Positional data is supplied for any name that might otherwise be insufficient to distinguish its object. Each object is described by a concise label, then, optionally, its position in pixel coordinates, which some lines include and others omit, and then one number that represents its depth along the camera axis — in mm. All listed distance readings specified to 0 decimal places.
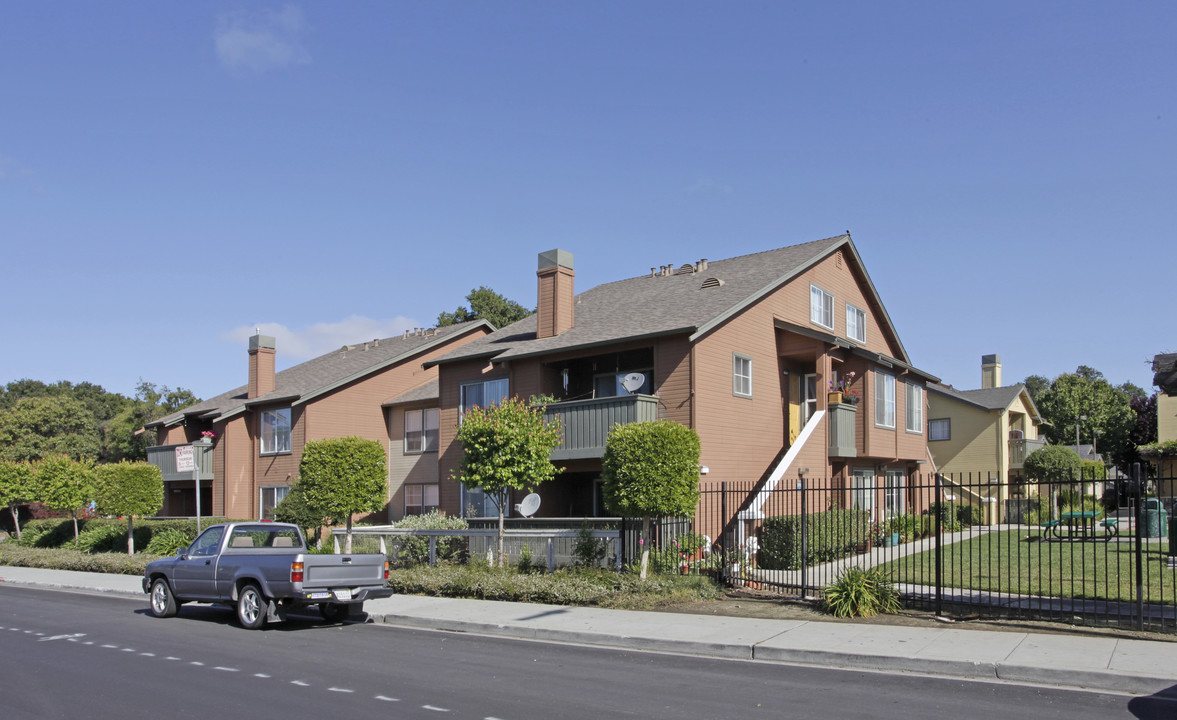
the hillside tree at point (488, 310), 57656
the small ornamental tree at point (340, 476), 22484
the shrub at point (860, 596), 13852
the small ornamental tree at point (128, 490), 27750
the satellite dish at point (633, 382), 22859
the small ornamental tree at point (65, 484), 29969
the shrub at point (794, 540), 19781
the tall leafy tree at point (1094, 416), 67688
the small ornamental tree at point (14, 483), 32312
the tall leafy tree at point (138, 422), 57625
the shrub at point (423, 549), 21562
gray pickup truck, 13625
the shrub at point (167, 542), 28625
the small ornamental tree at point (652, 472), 16781
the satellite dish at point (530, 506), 22641
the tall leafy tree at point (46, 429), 58125
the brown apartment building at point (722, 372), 22734
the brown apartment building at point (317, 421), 32625
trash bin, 24328
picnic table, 25000
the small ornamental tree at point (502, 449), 18844
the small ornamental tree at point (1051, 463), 40656
